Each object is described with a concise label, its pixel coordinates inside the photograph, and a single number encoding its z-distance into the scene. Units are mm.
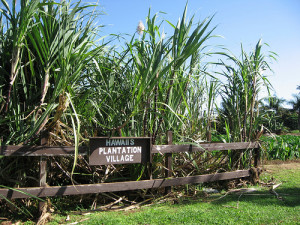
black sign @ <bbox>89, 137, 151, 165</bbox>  3283
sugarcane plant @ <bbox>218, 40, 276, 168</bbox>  4914
